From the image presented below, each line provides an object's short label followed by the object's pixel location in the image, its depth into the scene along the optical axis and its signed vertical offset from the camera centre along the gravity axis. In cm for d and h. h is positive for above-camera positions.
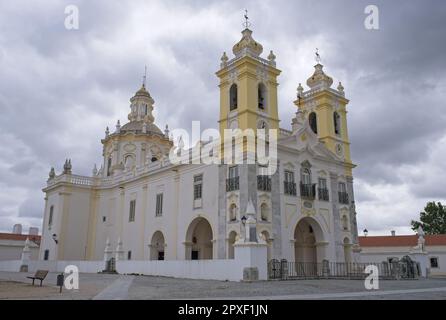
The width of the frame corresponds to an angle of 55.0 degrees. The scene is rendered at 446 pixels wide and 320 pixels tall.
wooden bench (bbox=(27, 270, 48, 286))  1577 +6
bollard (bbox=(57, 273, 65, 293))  1285 -9
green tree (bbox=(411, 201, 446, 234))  5109 +703
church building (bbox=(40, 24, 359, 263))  2455 +538
